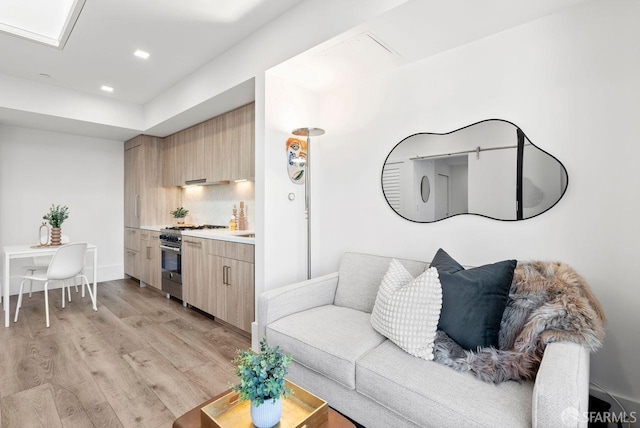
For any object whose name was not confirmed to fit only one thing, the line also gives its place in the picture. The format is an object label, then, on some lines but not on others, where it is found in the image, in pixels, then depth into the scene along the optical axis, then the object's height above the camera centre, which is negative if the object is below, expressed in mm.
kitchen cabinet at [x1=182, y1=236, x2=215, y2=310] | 3451 -735
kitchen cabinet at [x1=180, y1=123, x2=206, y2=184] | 4230 +742
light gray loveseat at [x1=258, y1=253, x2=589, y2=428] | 1119 -729
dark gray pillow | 1547 -465
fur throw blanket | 1351 -513
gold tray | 1109 -744
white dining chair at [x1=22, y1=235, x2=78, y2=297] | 3867 -688
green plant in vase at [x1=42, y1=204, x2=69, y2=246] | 3801 -193
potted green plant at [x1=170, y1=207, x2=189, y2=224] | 4812 -60
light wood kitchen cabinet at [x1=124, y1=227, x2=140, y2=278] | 4969 -689
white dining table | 3209 -467
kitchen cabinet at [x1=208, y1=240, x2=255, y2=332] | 2916 -692
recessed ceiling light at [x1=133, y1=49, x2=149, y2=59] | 3117 +1525
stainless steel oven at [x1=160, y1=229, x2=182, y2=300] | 3904 -670
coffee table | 1132 -761
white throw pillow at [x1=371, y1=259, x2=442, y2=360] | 1581 -543
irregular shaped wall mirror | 1917 +231
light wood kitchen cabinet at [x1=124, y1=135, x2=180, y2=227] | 4961 +360
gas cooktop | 4212 -246
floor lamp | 2842 +92
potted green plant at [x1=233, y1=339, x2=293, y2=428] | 1040 -571
